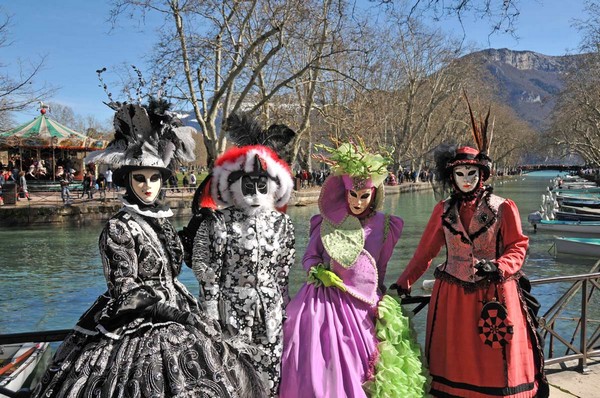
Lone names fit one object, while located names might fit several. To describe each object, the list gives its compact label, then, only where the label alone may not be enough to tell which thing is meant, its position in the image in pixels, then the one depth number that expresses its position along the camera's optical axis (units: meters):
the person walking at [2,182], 21.05
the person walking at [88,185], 23.78
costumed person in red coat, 2.88
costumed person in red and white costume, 2.69
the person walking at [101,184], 23.43
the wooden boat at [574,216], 16.98
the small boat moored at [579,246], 13.59
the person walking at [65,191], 21.55
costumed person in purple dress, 2.67
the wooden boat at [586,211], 17.59
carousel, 27.52
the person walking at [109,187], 27.02
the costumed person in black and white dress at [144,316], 1.94
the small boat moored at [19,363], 4.42
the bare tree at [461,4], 4.15
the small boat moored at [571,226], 15.31
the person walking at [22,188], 23.47
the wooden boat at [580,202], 21.54
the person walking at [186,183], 26.30
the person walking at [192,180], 30.15
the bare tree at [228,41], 14.98
